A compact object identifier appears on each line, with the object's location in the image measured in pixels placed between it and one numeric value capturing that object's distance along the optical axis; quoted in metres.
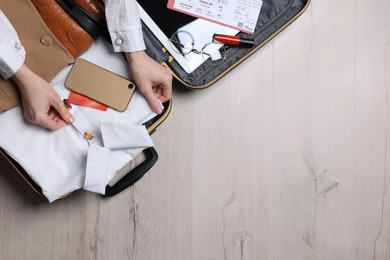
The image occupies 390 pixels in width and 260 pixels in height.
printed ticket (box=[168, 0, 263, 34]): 0.85
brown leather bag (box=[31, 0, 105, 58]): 0.72
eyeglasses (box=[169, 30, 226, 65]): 0.83
